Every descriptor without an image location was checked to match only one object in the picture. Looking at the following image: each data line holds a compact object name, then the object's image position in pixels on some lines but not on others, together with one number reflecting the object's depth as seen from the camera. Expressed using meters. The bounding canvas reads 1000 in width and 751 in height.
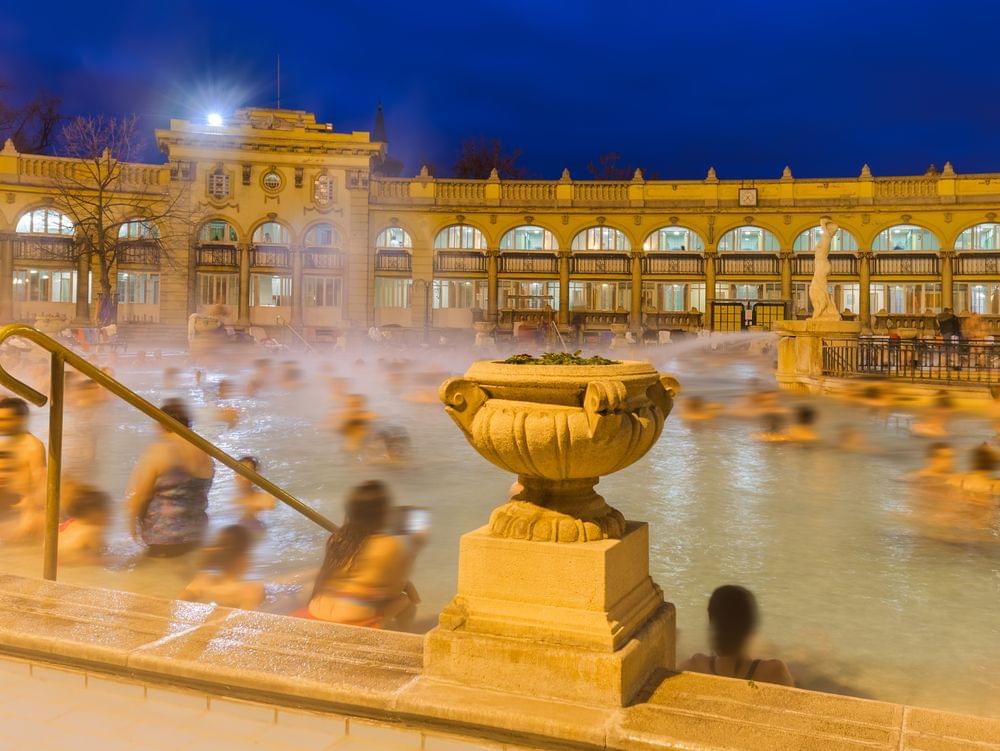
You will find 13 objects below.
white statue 21.91
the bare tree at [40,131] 57.59
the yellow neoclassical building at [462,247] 45.50
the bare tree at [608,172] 65.06
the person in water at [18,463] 8.13
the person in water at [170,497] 7.56
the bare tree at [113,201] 43.44
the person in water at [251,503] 8.38
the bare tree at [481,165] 66.25
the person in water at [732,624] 5.18
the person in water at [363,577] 5.51
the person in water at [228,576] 6.22
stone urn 3.59
